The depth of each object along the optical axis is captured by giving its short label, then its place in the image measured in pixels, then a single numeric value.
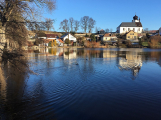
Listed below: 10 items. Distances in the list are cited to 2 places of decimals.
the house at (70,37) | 74.77
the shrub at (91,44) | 64.82
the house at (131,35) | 76.38
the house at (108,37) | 78.21
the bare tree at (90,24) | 93.12
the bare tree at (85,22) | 93.23
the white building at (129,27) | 89.81
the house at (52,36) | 76.07
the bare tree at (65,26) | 90.45
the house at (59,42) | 68.18
